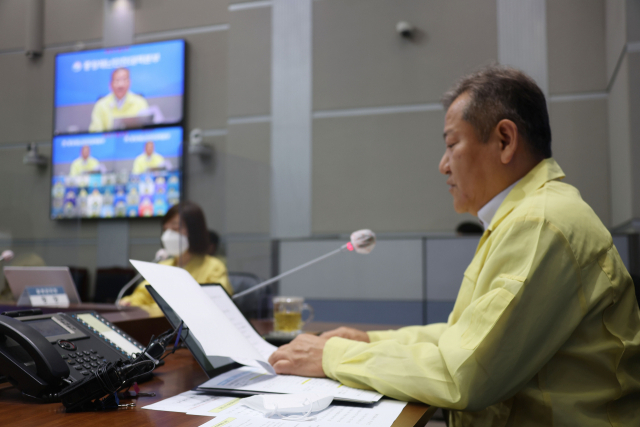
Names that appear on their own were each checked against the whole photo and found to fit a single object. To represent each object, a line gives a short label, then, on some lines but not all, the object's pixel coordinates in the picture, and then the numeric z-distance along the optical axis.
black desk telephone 0.76
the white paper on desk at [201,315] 0.86
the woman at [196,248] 2.63
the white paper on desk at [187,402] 0.77
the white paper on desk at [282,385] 0.85
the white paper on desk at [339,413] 0.71
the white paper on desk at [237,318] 1.12
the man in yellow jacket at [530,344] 0.81
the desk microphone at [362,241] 1.44
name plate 1.88
